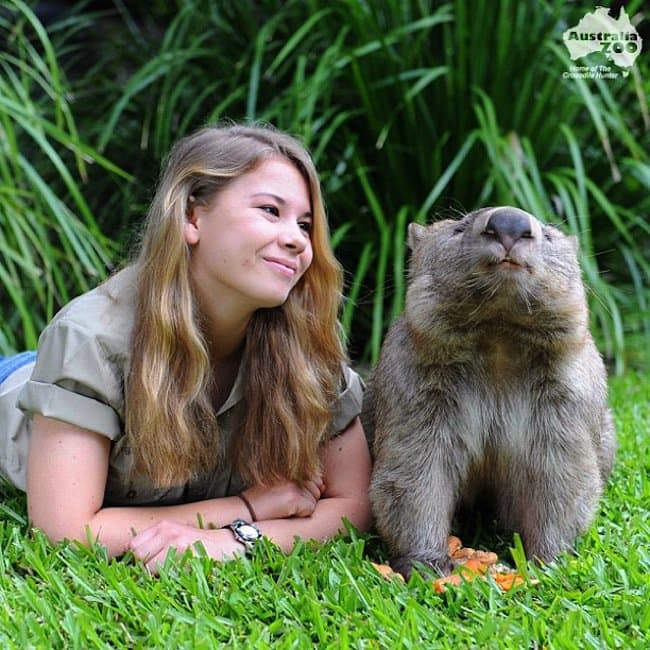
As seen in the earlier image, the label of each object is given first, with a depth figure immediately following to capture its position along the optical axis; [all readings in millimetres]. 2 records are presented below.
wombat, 2861
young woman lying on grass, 2957
